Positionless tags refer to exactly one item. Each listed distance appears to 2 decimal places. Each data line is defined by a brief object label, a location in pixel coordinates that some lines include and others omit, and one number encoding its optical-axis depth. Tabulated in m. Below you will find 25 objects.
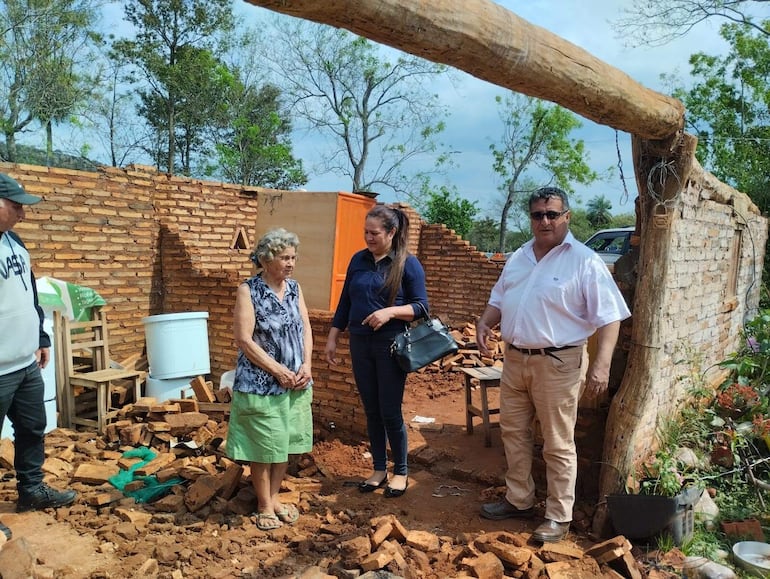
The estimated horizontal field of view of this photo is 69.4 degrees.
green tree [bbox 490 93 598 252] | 25.45
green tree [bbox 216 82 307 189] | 22.70
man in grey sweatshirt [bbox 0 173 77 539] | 3.19
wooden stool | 5.23
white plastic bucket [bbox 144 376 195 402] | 6.06
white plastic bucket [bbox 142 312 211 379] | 6.10
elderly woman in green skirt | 3.27
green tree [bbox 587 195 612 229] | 41.96
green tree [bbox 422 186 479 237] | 19.09
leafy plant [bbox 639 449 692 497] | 3.42
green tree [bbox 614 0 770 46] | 17.78
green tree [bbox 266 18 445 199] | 22.65
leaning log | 1.96
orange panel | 8.25
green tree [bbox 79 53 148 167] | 20.88
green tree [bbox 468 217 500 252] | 35.97
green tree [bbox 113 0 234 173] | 20.92
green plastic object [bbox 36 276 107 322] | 5.61
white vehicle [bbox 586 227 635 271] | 11.16
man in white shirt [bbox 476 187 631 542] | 3.06
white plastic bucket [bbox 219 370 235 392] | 6.03
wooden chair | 5.44
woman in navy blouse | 3.56
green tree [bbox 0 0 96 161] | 18.31
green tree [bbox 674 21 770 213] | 19.53
